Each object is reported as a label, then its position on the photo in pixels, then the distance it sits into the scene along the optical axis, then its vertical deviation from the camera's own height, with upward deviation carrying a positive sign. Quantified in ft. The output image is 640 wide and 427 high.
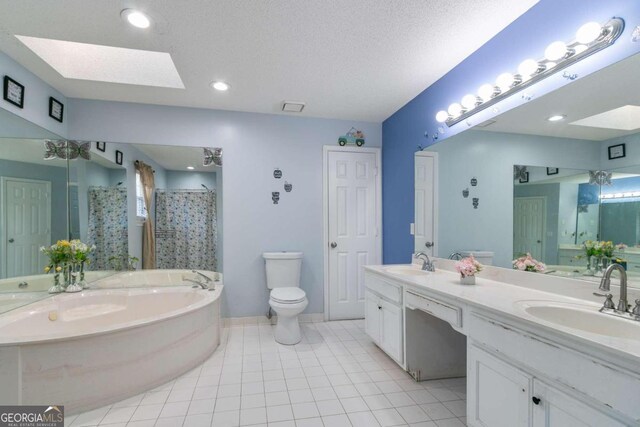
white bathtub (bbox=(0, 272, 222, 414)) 5.79 -3.01
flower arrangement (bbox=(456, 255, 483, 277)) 6.62 -1.21
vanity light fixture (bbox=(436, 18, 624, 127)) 4.63 +2.66
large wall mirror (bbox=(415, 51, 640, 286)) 4.76 +0.65
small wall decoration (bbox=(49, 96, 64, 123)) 9.05 +3.12
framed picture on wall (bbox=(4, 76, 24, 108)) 7.31 +2.95
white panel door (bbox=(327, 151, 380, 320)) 11.90 -0.59
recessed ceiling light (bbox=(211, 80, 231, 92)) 8.82 +3.72
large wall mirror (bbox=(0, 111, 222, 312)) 7.79 +0.16
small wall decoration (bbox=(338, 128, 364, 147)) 11.99 +2.96
